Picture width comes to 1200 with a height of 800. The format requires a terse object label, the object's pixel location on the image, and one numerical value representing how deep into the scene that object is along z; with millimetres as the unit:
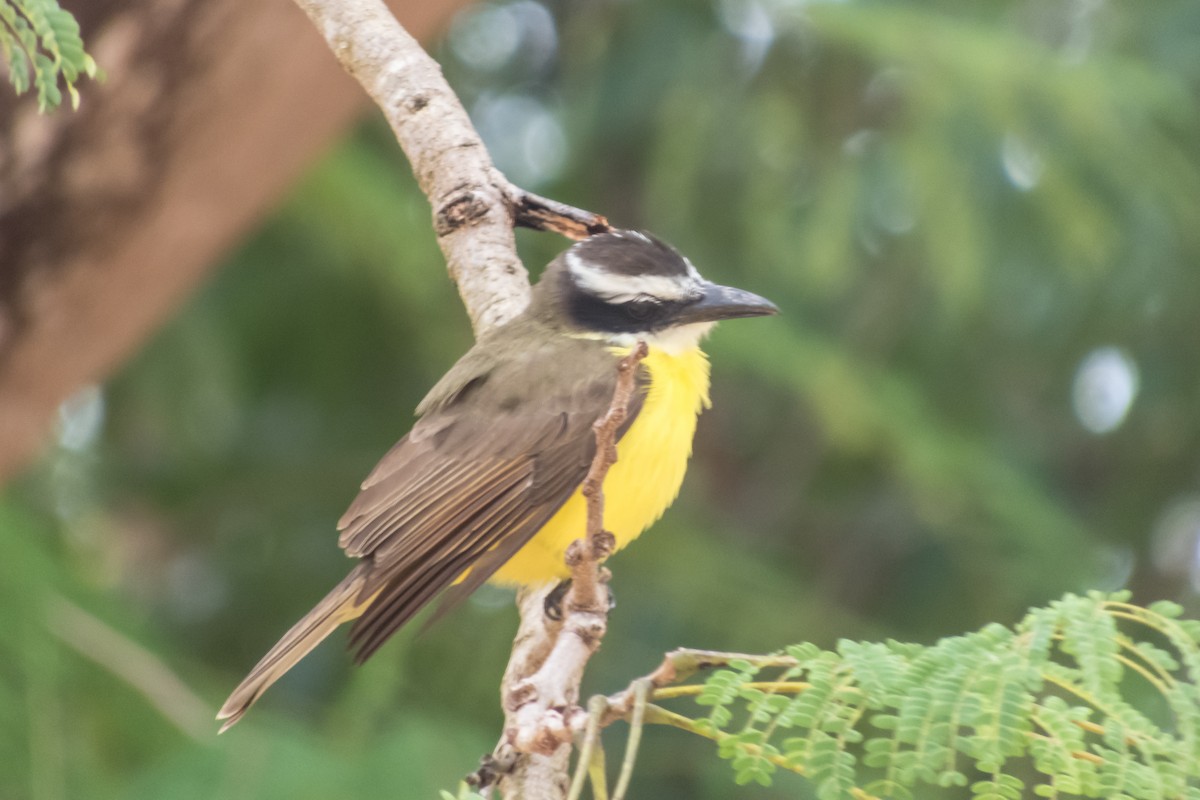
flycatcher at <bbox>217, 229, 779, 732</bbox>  7035
